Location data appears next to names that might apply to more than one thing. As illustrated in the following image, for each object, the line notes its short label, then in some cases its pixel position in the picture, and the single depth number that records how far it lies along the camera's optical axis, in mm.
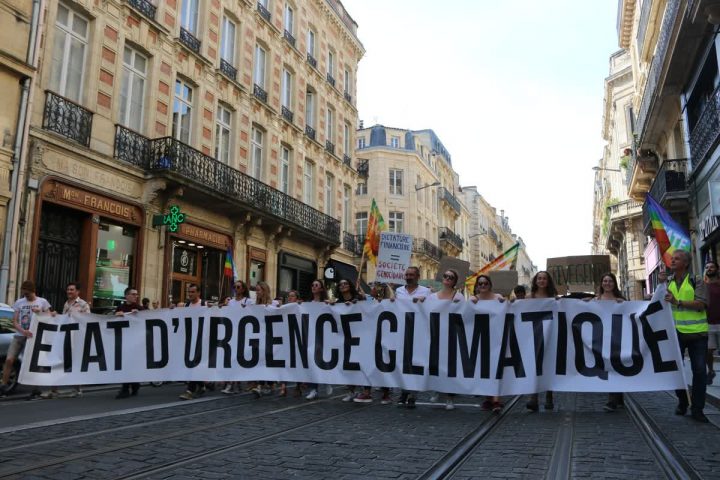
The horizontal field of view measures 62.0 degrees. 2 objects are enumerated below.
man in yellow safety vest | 6480
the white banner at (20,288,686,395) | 7000
